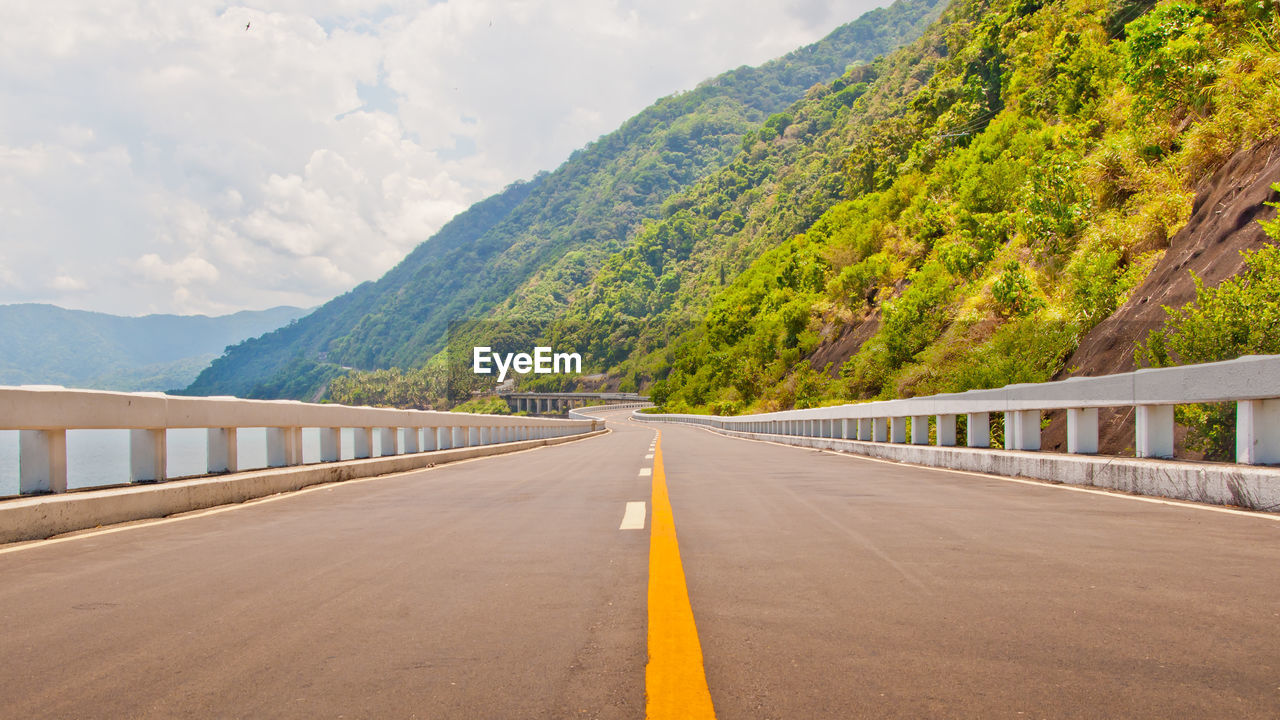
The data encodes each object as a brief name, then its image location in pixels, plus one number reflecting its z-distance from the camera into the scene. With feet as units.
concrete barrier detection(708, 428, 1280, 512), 25.71
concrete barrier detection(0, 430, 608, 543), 24.05
